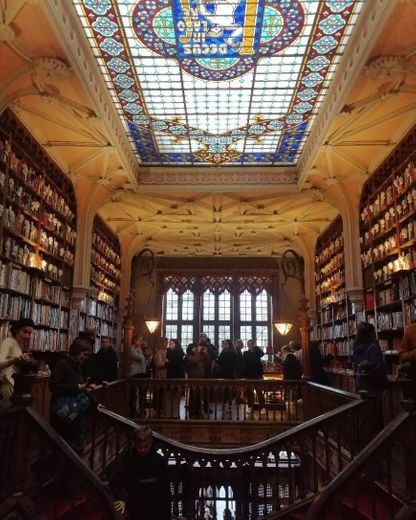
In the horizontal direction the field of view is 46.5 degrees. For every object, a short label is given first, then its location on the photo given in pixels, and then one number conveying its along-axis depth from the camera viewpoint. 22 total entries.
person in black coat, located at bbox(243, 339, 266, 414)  9.21
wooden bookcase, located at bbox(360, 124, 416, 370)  7.20
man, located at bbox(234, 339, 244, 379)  9.92
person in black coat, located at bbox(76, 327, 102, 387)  5.50
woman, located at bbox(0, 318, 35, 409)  4.23
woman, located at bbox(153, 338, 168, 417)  8.41
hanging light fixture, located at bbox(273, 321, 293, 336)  10.68
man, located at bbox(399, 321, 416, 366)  4.94
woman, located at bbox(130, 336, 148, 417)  8.20
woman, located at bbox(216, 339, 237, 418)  9.34
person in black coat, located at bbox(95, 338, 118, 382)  7.42
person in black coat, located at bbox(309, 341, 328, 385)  9.03
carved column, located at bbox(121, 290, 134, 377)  8.34
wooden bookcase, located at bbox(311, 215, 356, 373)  10.70
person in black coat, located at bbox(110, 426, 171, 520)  3.31
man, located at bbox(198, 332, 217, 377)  10.08
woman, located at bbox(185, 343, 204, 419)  8.24
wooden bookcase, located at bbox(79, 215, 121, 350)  11.30
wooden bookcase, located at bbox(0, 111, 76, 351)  6.73
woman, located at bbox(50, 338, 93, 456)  3.96
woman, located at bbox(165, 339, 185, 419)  8.31
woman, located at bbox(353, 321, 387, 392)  5.69
